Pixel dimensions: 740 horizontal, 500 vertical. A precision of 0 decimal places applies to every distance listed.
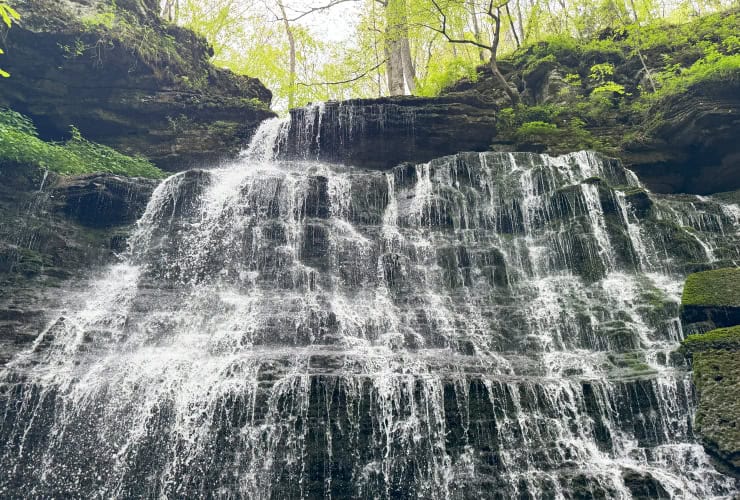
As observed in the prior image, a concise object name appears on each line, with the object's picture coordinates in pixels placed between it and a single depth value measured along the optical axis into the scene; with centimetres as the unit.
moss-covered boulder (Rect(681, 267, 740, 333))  940
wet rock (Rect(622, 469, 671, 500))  720
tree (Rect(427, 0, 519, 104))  1825
